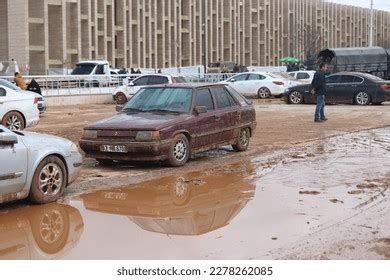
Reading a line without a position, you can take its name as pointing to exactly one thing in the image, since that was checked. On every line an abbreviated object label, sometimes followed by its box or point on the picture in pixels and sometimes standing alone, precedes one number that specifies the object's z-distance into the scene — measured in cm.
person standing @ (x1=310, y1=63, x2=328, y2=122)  2022
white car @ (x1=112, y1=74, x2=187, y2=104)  3184
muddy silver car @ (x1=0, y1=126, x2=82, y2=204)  785
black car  2714
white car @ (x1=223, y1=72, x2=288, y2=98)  3381
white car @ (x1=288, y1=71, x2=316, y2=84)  4047
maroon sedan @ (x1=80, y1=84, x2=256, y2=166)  1112
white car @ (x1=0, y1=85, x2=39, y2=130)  1791
